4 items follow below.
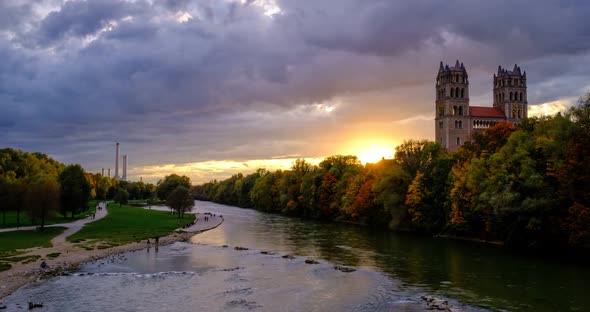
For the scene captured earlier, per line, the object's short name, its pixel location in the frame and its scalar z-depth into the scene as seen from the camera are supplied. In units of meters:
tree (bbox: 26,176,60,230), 73.50
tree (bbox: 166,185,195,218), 123.44
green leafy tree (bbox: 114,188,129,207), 180.88
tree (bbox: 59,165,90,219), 94.00
